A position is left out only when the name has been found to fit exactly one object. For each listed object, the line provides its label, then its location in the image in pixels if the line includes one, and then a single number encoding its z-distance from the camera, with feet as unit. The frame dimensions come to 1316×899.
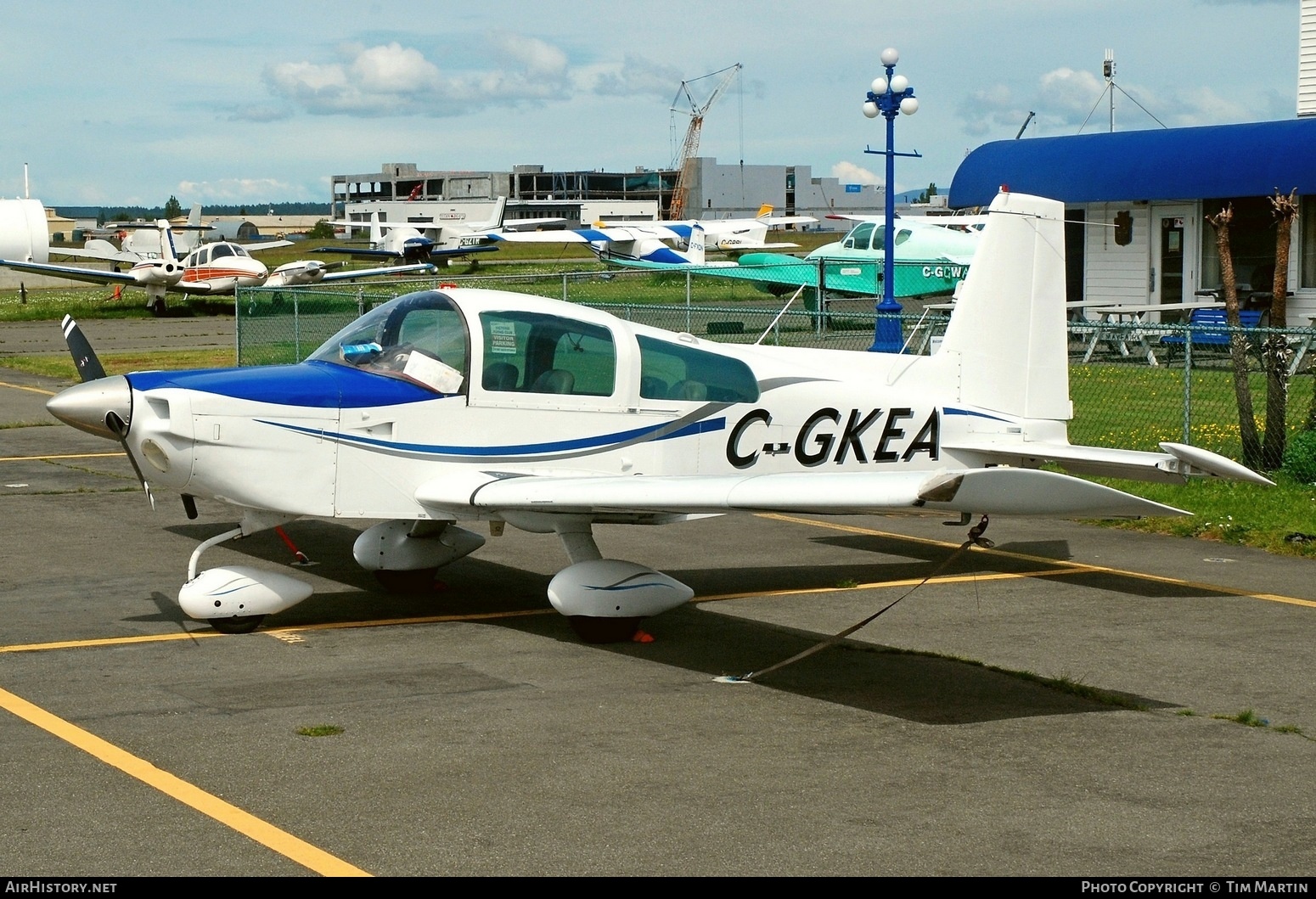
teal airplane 104.22
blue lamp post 77.51
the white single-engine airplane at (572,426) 26.58
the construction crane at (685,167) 529.45
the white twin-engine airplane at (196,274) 142.10
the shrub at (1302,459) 43.27
